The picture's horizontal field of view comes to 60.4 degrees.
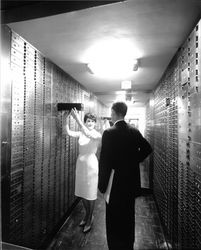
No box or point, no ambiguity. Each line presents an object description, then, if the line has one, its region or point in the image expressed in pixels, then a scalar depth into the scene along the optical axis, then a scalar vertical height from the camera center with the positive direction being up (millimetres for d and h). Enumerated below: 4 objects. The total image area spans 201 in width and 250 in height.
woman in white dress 2531 -684
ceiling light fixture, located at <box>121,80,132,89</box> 3072 +748
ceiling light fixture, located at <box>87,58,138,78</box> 2184 +809
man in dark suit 1792 -499
